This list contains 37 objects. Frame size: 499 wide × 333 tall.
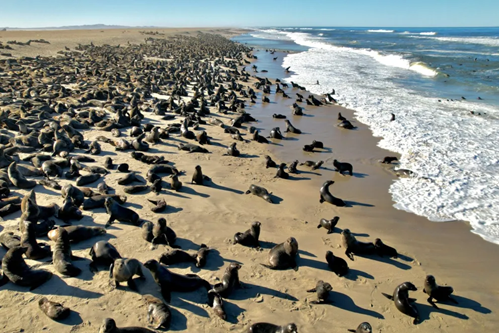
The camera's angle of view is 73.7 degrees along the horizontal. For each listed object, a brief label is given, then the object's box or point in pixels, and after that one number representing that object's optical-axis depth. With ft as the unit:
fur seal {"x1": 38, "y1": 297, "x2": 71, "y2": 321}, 14.38
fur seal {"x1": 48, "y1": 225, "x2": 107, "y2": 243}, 19.34
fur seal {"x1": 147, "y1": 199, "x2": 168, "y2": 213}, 23.62
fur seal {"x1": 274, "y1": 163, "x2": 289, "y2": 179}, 30.32
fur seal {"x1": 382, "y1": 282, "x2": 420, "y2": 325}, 15.78
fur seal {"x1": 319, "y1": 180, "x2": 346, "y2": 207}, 25.99
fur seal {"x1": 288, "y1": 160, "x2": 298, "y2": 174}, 31.19
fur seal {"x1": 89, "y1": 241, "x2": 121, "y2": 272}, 17.65
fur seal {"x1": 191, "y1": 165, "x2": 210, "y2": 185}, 28.03
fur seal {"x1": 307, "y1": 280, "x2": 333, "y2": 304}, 16.26
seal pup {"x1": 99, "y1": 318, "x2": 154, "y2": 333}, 13.25
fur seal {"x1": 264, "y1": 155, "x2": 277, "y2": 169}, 32.14
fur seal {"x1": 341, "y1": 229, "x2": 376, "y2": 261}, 20.12
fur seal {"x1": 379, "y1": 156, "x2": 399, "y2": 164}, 33.60
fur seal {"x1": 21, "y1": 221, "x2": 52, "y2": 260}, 17.71
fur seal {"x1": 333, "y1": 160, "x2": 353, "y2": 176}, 31.32
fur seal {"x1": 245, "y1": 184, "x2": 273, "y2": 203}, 26.31
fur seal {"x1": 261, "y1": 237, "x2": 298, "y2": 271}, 18.71
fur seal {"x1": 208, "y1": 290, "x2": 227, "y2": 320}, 15.14
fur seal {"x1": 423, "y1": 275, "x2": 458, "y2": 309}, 16.79
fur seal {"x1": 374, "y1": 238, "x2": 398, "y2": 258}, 20.03
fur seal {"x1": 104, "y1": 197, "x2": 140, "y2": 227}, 21.86
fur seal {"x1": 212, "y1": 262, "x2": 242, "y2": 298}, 16.34
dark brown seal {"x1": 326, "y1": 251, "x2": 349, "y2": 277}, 18.45
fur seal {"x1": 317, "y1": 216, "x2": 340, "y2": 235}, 22.30
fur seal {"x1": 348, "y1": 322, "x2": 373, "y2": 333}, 13.94
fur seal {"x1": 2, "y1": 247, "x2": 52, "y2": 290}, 15.92
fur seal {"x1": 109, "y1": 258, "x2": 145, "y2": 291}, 16.44
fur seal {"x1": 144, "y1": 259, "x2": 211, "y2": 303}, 16.38
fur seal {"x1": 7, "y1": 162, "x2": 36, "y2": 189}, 25.55
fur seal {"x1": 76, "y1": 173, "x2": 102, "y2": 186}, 26.55
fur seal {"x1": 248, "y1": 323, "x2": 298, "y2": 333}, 14.10
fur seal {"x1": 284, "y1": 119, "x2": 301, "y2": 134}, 42.70
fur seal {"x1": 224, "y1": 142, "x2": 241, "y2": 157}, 34.81
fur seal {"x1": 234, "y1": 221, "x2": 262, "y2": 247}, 20.54
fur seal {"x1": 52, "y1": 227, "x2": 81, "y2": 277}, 16.85
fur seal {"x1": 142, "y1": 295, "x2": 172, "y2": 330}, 14.42
